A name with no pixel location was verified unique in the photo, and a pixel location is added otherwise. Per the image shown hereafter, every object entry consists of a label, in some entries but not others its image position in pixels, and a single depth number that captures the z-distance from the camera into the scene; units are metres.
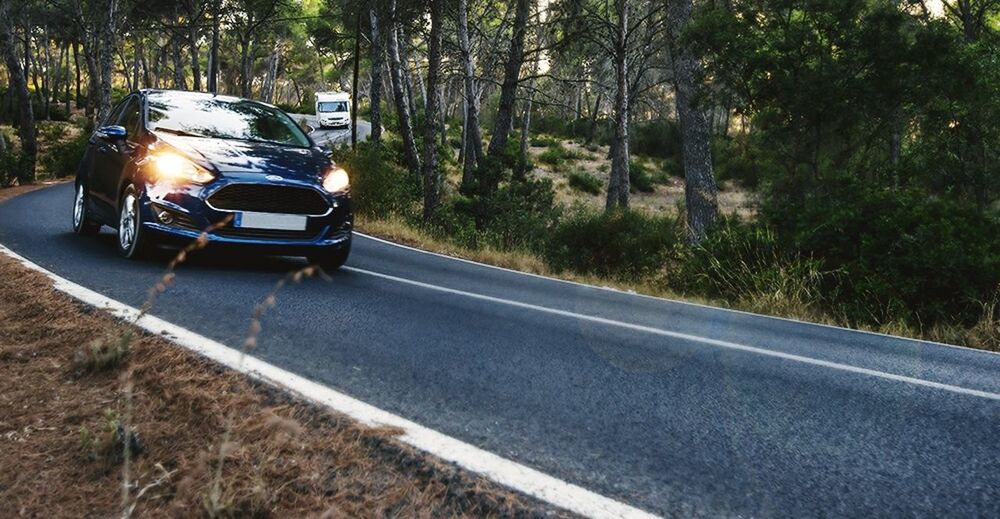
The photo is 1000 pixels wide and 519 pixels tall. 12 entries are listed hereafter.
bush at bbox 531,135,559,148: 51.56
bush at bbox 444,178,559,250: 14.85
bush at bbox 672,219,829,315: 9.05
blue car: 6.83
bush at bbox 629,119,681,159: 46.16
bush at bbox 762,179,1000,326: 8.34
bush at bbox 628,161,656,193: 37.25
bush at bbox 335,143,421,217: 16.50
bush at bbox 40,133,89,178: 23.11
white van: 52.72
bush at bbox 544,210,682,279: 12.16
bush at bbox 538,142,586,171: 41.94
